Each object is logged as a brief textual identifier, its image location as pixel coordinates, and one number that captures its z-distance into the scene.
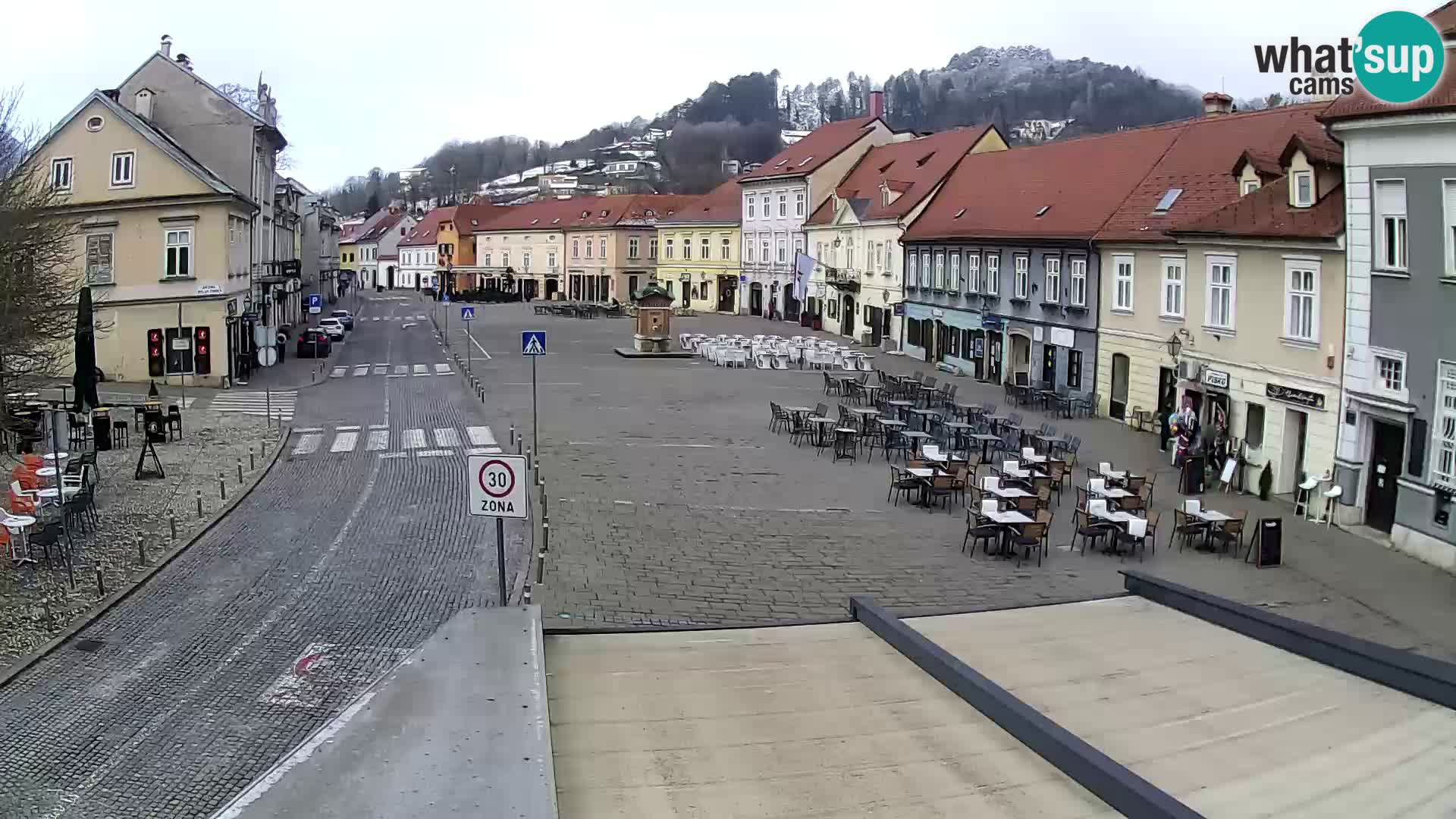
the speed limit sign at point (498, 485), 12.16
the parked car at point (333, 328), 61.47
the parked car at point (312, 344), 53.66
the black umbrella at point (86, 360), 27.20
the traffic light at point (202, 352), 40.97
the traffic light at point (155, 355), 40.50
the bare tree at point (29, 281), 18.92
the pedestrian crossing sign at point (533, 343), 25.25
